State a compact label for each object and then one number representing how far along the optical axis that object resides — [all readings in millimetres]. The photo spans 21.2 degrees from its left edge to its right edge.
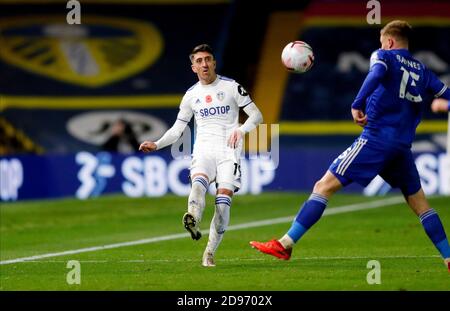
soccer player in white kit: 12141
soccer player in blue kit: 11070
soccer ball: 12164
